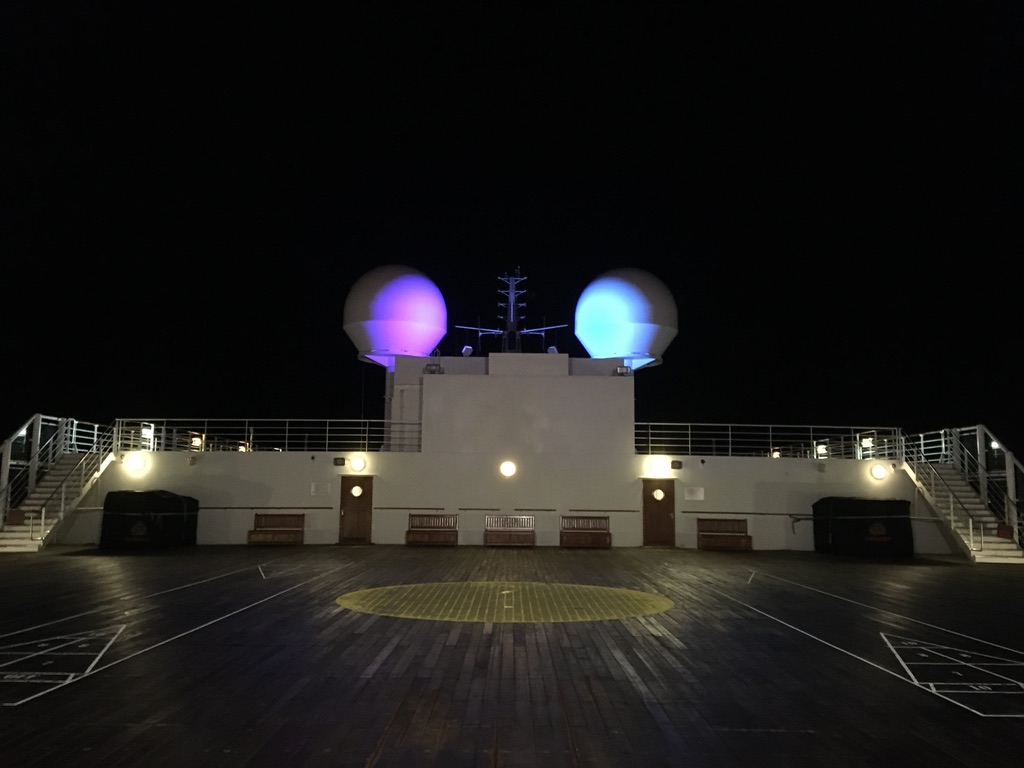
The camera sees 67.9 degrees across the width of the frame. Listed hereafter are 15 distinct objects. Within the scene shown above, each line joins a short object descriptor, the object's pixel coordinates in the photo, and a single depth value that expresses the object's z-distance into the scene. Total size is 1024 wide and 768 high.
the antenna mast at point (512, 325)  26.02
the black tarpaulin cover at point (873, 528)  19.20
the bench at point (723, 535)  21.09
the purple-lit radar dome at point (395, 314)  24.91
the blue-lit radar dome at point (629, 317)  24.86
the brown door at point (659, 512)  21.41
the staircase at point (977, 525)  18.28
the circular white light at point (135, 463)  21.66
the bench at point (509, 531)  21.03
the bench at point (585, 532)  21.08
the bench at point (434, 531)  20.97
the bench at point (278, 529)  21.08
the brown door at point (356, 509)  21.47
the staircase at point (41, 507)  18.34
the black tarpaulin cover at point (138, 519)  18.78
